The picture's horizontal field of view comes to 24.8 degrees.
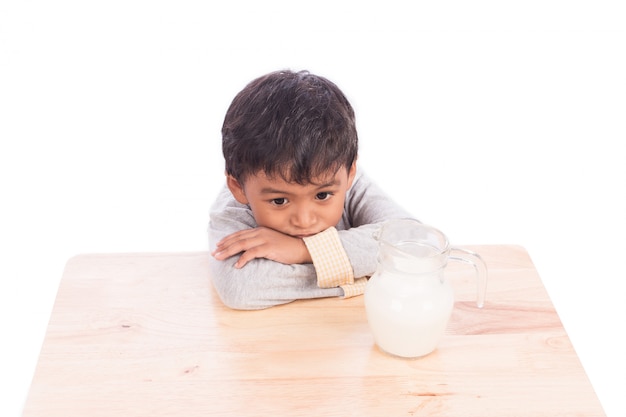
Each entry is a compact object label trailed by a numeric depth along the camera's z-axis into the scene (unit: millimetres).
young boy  1668
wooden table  1547
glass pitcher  1576
